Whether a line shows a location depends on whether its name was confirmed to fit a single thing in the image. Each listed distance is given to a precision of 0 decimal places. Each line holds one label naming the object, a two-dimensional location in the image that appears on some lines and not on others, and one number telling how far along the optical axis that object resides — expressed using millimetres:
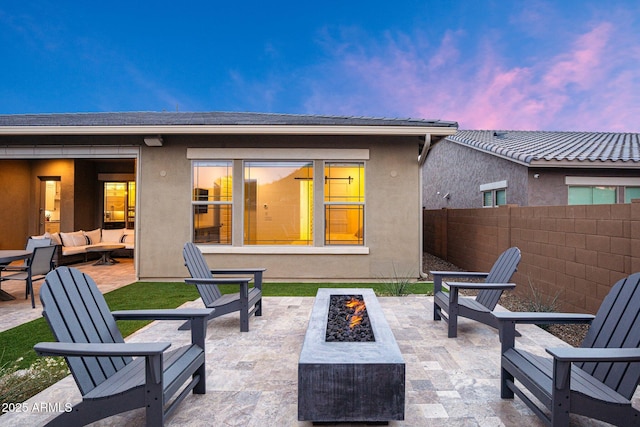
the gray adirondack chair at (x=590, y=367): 1900
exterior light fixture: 6965
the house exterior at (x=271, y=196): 7129
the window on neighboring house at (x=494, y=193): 9602
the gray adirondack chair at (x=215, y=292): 4000
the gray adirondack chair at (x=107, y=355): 1916
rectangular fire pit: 2117
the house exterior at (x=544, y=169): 8188
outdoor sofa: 9094
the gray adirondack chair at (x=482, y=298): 3754
